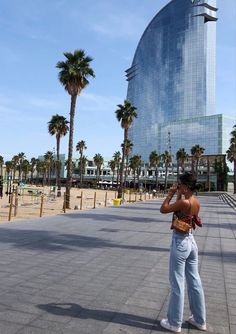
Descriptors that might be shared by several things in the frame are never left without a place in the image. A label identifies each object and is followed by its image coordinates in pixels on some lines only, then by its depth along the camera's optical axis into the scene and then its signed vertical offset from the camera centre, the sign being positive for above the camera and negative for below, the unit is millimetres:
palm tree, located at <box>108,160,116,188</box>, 122812 +6271
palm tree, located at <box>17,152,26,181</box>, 138000 +8187
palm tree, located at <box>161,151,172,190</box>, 96488 +7194
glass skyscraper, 163625 +48246
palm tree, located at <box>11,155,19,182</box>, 137625 +7260
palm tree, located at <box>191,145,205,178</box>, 91688 +8400
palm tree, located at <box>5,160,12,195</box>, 144300 +5540
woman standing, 4105 -832
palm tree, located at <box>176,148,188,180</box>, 92938 +7434
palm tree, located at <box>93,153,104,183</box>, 122812 +7596
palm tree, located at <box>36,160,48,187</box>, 122212 +5274
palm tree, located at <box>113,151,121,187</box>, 121875 +8573
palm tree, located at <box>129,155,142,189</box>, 108725 +6328
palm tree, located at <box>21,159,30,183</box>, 137000 +5324
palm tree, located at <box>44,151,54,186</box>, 122862 +7834
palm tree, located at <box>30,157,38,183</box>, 147525 +7254
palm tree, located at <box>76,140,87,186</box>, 108938 +10390
